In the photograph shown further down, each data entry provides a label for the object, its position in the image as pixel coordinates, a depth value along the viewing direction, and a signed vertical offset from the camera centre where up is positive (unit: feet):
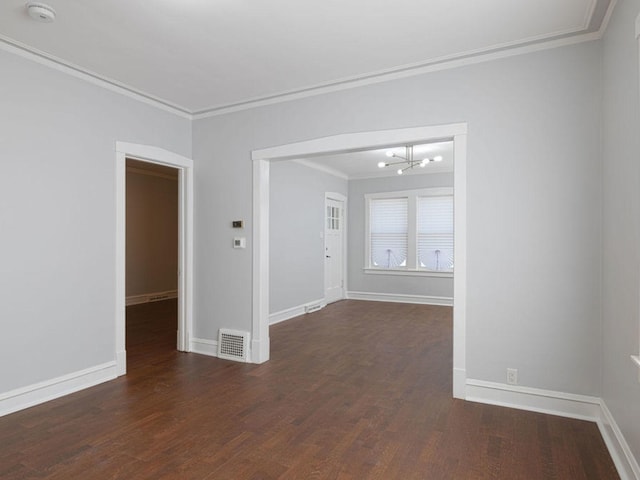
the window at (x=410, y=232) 26.58 +0.55
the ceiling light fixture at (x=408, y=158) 21.43 +4.77
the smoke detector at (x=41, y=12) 8.38 +4.88
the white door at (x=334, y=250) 26.83 -0.77
